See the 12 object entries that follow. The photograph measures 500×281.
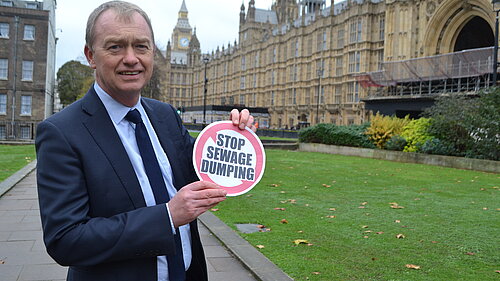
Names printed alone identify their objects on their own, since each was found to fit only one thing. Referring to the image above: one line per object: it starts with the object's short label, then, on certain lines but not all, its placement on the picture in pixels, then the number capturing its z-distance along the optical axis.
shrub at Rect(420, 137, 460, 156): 16.81
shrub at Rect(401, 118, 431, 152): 18.31
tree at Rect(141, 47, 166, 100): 47.03
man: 1.43
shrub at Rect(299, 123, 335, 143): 24.33
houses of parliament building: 30.34
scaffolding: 26.33
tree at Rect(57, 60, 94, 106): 68.49
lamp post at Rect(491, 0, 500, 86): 18.08
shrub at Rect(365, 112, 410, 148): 20.34
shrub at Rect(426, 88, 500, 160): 14.95
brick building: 29.89
